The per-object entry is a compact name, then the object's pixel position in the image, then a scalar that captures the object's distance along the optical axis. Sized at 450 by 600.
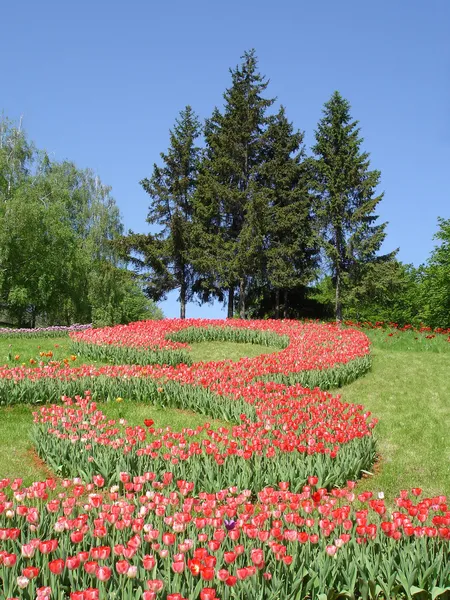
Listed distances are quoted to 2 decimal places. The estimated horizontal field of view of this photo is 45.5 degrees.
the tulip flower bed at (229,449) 5.76
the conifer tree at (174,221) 30.72
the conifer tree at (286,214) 28.53
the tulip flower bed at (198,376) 9.48
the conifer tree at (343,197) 29.00
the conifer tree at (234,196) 27.86
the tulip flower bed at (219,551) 3.27
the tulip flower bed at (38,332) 21.88
